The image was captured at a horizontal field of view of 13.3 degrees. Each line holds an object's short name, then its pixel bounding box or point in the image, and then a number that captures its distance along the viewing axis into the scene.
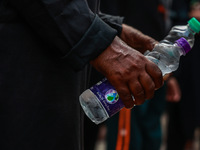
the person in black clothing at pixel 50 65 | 1.81
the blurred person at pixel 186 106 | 3.79
